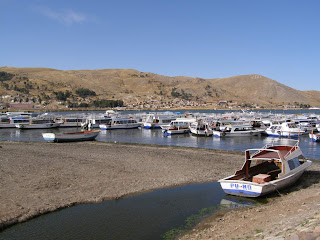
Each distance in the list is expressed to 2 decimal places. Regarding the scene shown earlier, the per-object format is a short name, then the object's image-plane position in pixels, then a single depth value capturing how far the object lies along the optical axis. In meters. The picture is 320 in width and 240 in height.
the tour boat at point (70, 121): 74.50
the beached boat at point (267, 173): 15.45
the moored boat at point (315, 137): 44.31
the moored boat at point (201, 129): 54.50
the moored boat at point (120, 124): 67.71
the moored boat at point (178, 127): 57.09
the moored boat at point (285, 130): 52.34
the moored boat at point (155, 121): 71.56
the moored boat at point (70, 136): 39.41
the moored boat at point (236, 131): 52.38
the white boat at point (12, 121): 70.38
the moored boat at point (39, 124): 66.88
